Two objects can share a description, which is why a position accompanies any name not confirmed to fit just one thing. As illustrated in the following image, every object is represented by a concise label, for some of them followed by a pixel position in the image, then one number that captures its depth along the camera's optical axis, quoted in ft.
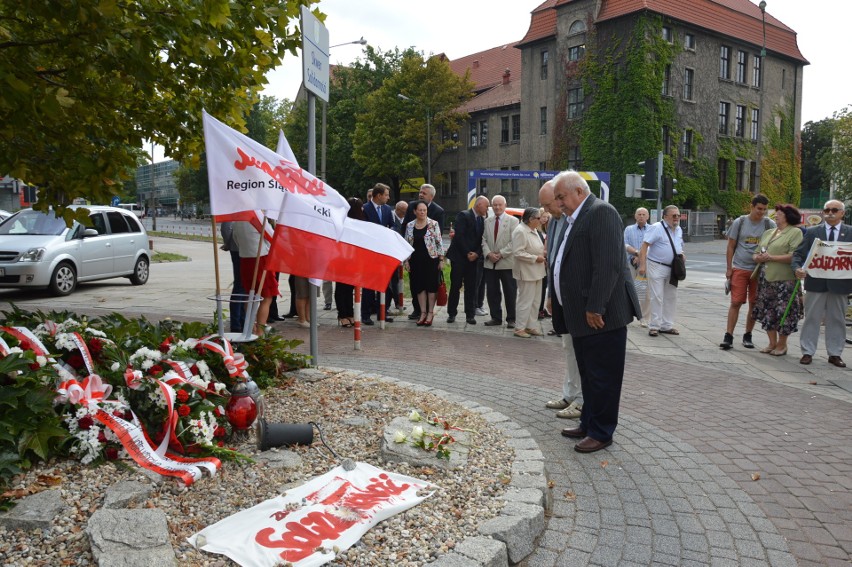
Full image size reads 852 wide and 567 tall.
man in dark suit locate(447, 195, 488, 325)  37.01
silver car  45.98
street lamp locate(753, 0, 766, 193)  169.67
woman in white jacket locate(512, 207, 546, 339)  34.27
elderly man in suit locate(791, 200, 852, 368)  28.40
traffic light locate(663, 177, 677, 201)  68.88
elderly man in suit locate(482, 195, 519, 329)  36.14
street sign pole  20.66
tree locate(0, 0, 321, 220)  14.79
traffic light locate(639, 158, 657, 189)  63.46
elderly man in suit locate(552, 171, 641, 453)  16.88
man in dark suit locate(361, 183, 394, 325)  36.99
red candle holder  14.73
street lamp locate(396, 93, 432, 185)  168.96
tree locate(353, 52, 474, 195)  180.86
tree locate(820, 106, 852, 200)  160.15
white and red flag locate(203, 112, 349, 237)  16.87
